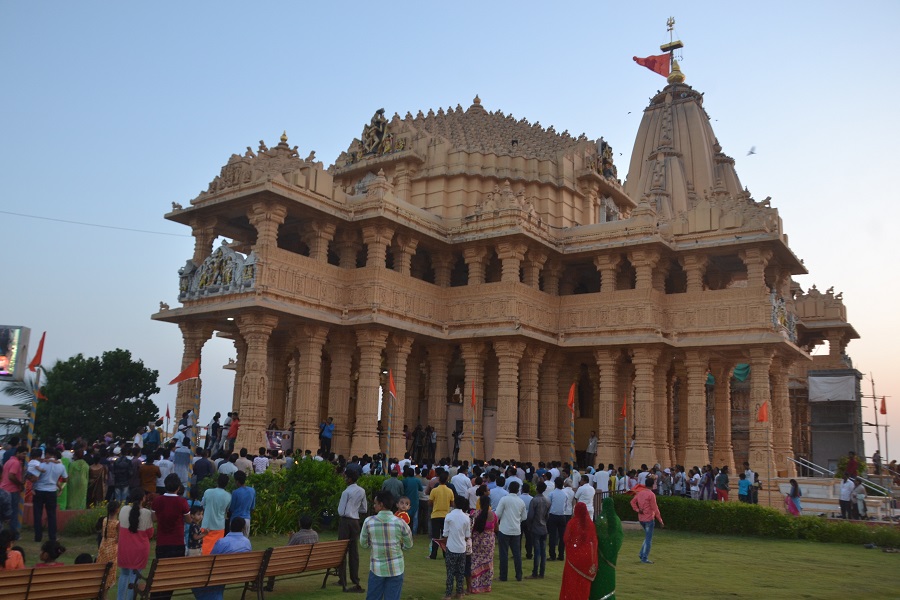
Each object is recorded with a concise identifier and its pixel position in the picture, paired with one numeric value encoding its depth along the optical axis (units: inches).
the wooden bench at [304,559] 439.5
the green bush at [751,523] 796.0
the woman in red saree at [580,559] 384.5
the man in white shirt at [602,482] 894.9
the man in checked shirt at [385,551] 367.2
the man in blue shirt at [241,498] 490.3
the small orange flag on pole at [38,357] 872.3
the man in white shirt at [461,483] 651.5
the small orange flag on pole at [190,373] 1019.3
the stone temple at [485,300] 1116.5
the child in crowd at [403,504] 414.0
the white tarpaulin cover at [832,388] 1558.8
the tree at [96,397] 1849.2
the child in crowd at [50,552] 378.9
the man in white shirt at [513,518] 523.5
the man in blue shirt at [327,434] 1119.6
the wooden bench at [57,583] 333.1
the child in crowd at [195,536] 513.8
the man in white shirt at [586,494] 639.1
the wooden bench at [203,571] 376.2
